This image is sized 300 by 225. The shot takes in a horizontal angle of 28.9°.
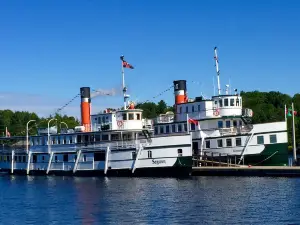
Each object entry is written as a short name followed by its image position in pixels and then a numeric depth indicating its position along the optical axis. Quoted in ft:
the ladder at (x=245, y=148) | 219.20
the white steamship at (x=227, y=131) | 217.36
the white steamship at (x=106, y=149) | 214.69
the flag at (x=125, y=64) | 238.89
